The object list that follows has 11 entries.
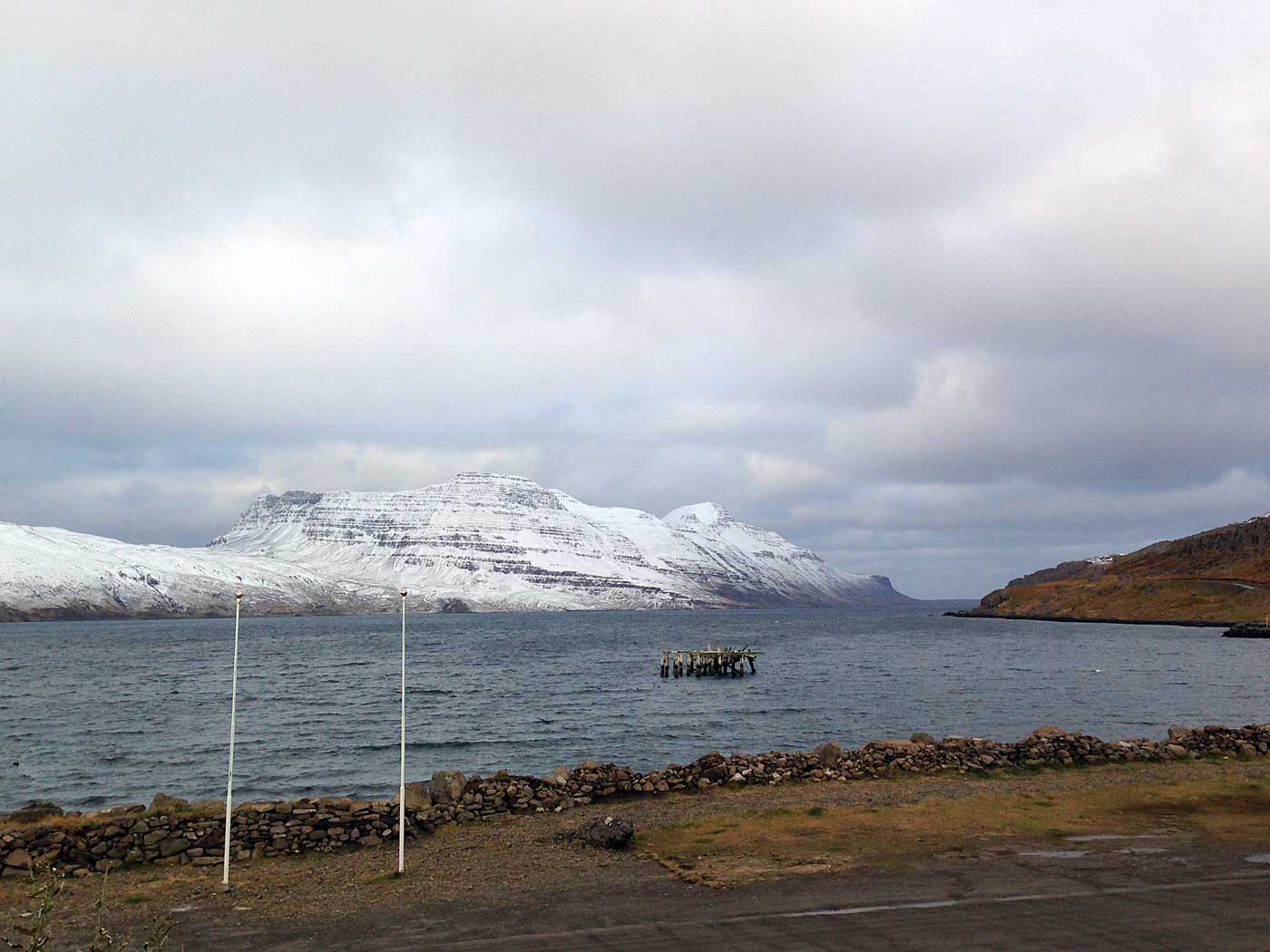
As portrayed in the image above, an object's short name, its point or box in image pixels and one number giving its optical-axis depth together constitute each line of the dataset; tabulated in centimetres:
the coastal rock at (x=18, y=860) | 1917
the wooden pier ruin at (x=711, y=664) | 9506
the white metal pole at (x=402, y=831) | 1858
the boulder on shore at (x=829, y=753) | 2836
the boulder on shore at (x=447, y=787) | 2381
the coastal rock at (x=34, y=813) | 2223
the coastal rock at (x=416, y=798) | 2295
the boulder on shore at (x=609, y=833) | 2000
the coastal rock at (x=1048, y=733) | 3091
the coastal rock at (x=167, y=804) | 2223
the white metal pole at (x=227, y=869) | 1792
